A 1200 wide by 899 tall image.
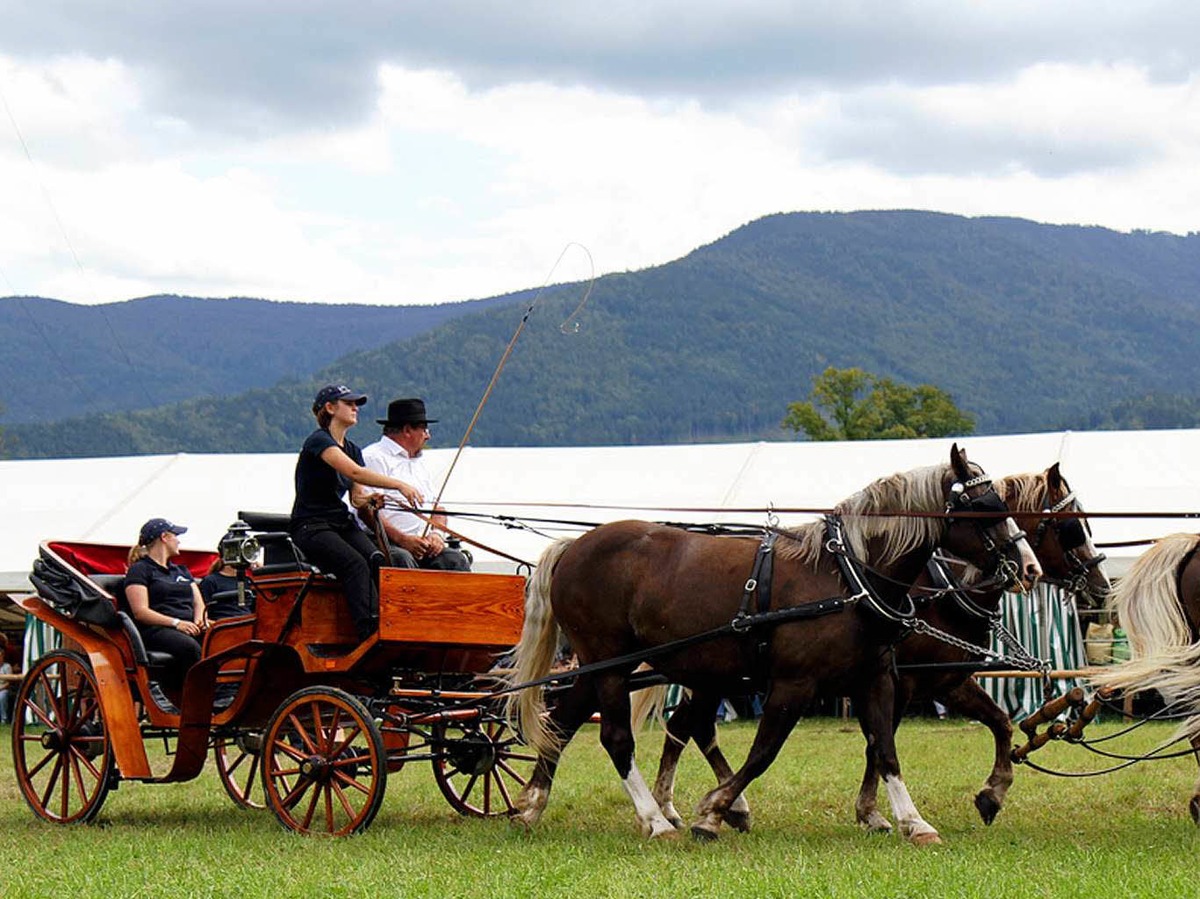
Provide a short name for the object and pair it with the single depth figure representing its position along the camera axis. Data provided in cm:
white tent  1872
